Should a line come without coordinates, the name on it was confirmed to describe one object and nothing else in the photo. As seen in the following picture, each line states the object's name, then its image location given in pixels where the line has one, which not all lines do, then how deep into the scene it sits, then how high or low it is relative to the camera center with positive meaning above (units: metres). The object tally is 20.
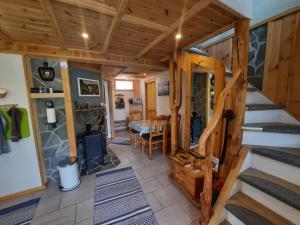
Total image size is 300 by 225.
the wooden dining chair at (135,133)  4.00 -1.09
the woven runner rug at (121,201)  1.65 -1.53
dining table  3.25 -0.76
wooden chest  1.87 -1.29
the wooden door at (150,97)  5.25 +0.00
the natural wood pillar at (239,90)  1.58 +0.05
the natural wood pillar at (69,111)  2.36 -0.22
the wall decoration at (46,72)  2.22 +0.47
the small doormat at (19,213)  1.68 -1.54
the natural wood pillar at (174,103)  2.76 -0.14
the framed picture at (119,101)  5.87 -0.15
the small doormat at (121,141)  4.34 -1.49
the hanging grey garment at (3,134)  1.93 -0.49
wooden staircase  1.09 -0.82
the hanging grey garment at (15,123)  1.98 -0.34
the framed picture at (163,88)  4.10 +0.27
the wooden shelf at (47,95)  2.15 +0.08
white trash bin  2.18 -1.28
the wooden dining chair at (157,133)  3.19 -0.93
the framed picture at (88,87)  3.04 +0.28
